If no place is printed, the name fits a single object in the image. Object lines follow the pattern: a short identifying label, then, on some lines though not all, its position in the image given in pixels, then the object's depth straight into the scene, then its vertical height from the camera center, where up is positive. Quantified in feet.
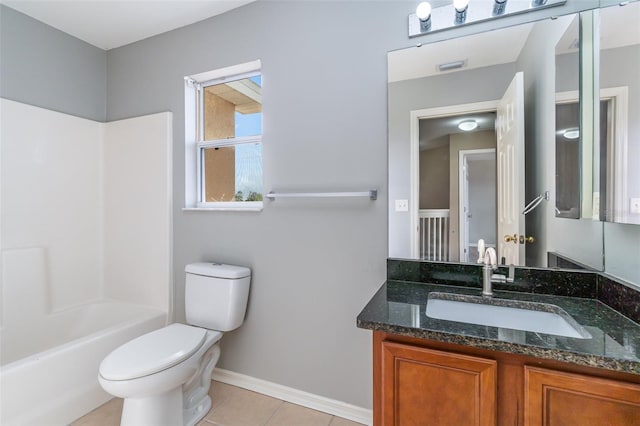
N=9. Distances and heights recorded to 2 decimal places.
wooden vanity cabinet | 2.51 -1.62
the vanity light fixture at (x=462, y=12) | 4.36 +2.96
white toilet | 4.45 -2.28
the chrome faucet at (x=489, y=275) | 4.14 -0.88
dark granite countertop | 2.49 -1.15
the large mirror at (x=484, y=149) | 4.26 +0.95
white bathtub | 4.75 -2.75
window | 6.84 +1.66
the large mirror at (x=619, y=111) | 3.33 +1.14
